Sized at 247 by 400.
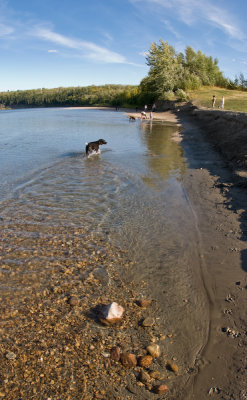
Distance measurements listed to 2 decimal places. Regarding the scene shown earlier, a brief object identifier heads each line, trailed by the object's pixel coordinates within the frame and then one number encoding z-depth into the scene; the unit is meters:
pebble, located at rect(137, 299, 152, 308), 4.07
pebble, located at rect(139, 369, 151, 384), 2.96
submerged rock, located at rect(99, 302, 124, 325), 3.73
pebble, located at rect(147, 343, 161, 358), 3.26
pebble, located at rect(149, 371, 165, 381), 3.00
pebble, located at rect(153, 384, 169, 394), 2.84
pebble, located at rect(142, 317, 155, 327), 3.72
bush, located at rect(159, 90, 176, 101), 50.34
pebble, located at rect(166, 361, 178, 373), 3.09
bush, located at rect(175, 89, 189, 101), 45.62
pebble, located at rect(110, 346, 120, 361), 3.21
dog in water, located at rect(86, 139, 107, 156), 14.91
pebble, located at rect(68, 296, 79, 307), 4.12
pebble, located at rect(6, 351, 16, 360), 3.19
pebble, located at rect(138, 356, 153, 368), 3.13
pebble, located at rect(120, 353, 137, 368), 3.13
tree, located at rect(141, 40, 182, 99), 54.12
